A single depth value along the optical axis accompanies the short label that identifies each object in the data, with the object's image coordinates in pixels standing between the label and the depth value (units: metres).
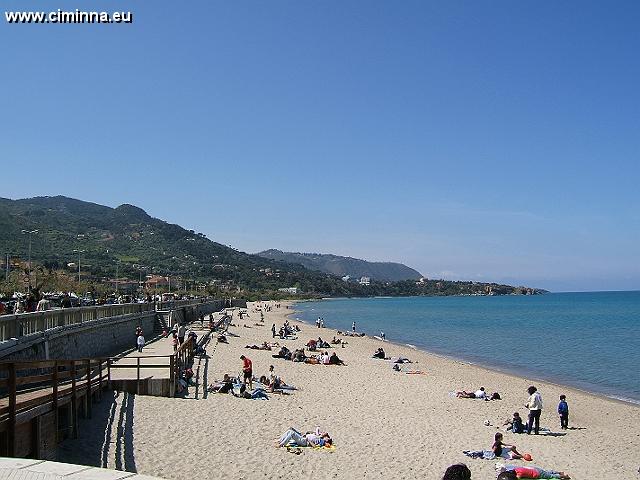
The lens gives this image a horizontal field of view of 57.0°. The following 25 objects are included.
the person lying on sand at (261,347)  33.30
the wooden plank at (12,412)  7.77
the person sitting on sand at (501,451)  12.97
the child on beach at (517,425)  15.75
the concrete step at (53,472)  4.02
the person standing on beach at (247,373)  19.25
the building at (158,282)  115.81
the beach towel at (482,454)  12.88
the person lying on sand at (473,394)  21.09
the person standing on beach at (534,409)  15.45
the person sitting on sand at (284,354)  29.61
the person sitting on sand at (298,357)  29.08
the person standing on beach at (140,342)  24.23
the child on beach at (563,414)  16.77
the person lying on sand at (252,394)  17.62
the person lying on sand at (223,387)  17.90
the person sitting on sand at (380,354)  34.16
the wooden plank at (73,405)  10.57
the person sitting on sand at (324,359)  29.02
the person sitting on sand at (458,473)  4.82
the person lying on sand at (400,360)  32.19
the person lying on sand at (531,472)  11.30
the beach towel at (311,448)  12.26
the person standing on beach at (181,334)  26.42
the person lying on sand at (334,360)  29.13
